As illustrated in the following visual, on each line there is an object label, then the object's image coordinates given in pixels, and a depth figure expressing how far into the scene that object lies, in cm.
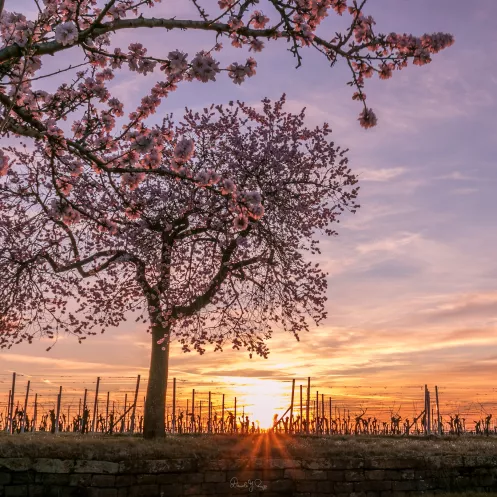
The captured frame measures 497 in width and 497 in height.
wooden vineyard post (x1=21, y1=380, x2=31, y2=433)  2645
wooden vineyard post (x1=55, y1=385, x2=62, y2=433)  2483
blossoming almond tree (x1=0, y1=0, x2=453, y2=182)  883
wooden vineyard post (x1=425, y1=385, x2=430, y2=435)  2553
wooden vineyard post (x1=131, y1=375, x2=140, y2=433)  2483
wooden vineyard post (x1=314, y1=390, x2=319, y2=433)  2601
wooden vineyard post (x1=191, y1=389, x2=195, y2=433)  2937
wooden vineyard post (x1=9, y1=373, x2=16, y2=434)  2569
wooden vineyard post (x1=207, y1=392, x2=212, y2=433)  2862
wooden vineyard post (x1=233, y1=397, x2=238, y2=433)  2860
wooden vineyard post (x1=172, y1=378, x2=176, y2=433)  2606
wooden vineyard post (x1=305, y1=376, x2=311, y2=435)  2494
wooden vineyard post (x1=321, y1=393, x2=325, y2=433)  2885
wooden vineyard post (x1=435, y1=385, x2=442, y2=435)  2580
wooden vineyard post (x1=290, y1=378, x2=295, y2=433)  2409
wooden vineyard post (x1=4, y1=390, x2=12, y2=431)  2743
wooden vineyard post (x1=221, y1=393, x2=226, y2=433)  2780
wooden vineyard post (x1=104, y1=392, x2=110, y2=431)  2762
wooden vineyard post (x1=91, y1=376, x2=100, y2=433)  2534
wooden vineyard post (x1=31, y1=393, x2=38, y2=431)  2709
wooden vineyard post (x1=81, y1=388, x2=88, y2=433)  2331
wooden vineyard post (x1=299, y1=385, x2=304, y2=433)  2530
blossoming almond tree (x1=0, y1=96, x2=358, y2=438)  1752
